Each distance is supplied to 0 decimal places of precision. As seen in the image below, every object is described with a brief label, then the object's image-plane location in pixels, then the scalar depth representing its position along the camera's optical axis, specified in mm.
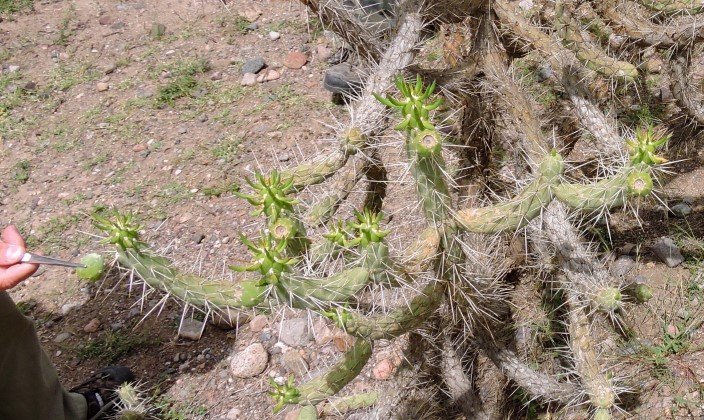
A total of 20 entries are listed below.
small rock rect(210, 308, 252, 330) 2857
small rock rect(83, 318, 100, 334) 2992
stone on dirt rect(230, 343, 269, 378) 2689
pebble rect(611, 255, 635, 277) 2771
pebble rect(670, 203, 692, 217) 2926
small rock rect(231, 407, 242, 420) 2574
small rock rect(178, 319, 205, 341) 2881
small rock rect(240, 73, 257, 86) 4145
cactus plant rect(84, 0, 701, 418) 1309
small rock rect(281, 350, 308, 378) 2652
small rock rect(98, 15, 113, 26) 4832
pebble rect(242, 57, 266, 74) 4199
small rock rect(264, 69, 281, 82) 4152
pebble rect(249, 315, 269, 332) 2881
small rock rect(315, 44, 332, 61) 4250
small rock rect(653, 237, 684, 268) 2754
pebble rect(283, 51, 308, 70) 4219
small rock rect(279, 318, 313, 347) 2791
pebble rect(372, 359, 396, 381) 2582
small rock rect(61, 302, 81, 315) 3102
